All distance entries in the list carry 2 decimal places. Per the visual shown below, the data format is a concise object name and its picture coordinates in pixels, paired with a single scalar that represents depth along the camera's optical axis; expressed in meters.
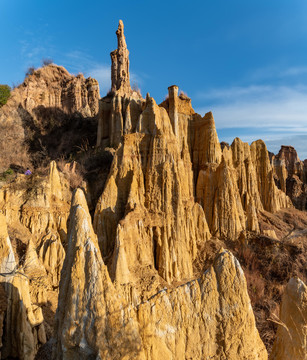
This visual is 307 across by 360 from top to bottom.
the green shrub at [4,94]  27.52
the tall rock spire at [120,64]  28.25
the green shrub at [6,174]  16.69
